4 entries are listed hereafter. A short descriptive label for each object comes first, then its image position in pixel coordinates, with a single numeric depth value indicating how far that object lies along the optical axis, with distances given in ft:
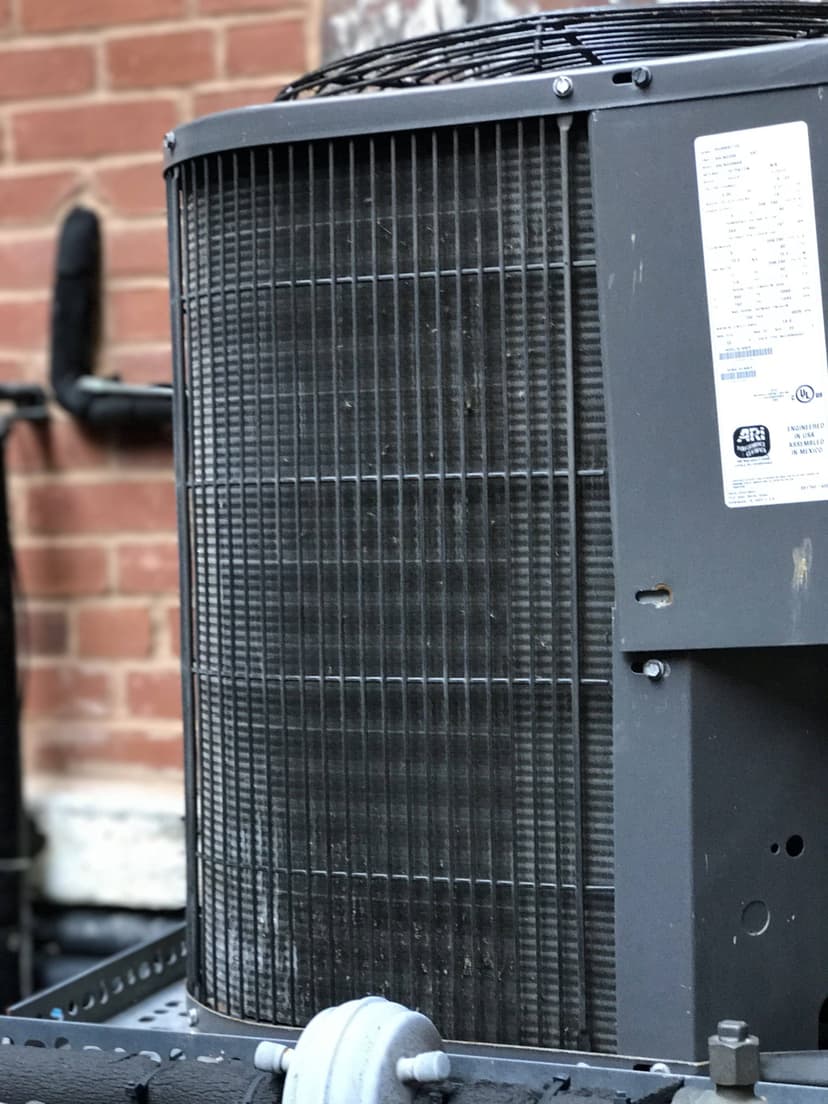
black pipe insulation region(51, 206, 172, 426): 6.61
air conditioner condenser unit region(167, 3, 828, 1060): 3.29
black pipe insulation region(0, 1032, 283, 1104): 3.32
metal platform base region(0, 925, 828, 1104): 3.31
